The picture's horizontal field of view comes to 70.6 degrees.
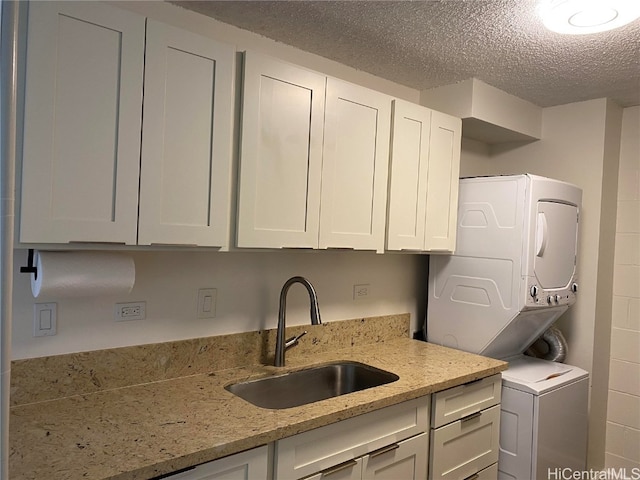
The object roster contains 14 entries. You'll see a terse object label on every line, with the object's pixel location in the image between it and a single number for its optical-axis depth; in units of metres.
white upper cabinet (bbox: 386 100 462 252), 2.20
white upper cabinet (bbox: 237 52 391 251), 1.69
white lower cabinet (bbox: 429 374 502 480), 2.01
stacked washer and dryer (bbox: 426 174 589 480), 2.29
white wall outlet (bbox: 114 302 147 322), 1.70
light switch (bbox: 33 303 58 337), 1.52
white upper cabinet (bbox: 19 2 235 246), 1.26
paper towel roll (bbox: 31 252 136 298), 1.35
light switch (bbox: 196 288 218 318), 1.92
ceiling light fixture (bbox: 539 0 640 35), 1.59
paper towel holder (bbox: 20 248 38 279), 1.35
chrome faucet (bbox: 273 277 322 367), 2.03
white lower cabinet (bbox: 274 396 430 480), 1.51
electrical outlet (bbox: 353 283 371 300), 2.53
